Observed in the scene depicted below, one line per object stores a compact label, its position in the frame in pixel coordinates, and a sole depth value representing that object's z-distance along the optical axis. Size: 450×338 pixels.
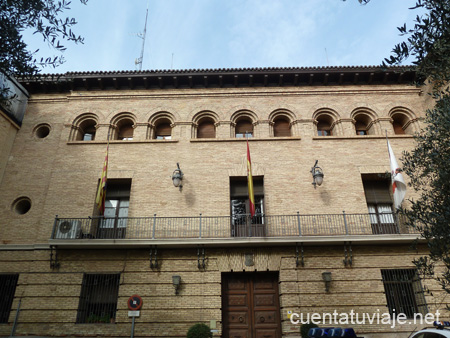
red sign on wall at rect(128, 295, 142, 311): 10.52
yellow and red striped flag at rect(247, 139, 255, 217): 11.46
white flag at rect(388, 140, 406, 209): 11.15
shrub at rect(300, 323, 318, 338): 10.01
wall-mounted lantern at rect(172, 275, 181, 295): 10.82
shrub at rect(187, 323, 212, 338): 9.73
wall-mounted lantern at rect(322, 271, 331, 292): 10.79
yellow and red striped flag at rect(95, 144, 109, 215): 11.74
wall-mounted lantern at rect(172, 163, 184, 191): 12.49
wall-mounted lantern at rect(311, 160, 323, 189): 12.40
